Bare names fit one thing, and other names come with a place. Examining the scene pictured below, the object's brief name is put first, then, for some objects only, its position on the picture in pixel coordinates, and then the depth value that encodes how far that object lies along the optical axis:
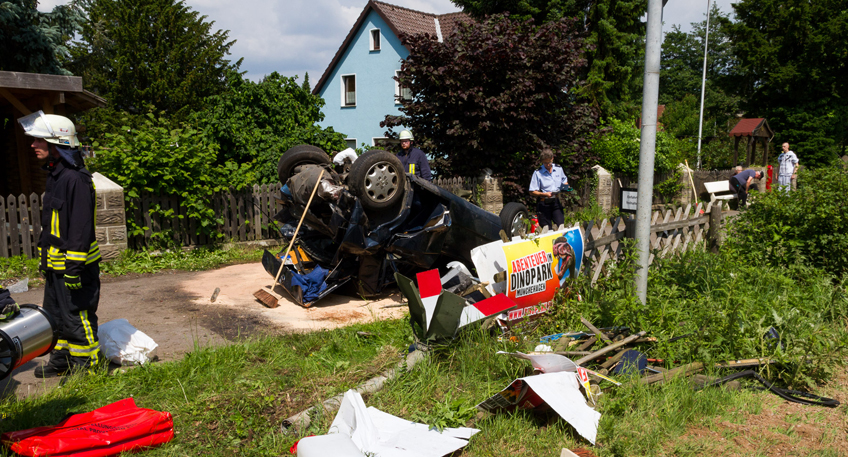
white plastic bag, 4.26
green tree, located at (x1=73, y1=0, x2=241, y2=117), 31.52
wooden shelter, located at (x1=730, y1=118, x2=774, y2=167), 27.64
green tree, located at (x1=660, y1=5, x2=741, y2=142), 55.38
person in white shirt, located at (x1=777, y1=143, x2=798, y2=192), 15.98
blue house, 27.77
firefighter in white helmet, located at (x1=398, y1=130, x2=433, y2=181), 8.68
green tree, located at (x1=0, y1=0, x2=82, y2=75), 15.53
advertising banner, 4.82
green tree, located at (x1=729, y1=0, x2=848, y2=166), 33.22
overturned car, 5.92
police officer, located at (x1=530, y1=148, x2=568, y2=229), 8.27
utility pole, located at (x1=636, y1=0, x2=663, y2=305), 4.72
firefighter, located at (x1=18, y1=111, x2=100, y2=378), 4.01
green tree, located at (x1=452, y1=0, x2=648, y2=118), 20.14
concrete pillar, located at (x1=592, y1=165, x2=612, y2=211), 16.27
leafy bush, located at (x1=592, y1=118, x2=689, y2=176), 17.25
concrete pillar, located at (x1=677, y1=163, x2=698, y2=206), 19.02
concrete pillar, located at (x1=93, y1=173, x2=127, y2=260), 8.02
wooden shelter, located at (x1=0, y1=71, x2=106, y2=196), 9.09
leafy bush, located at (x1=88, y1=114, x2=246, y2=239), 8.44
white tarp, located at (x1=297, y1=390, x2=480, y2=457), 2.93
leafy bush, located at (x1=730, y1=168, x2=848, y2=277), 6.32
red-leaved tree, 11.45
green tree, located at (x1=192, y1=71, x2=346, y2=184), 10.59
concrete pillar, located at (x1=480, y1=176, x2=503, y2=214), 12.22
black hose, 3.89
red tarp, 2.84
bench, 20.00
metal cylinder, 3.35
